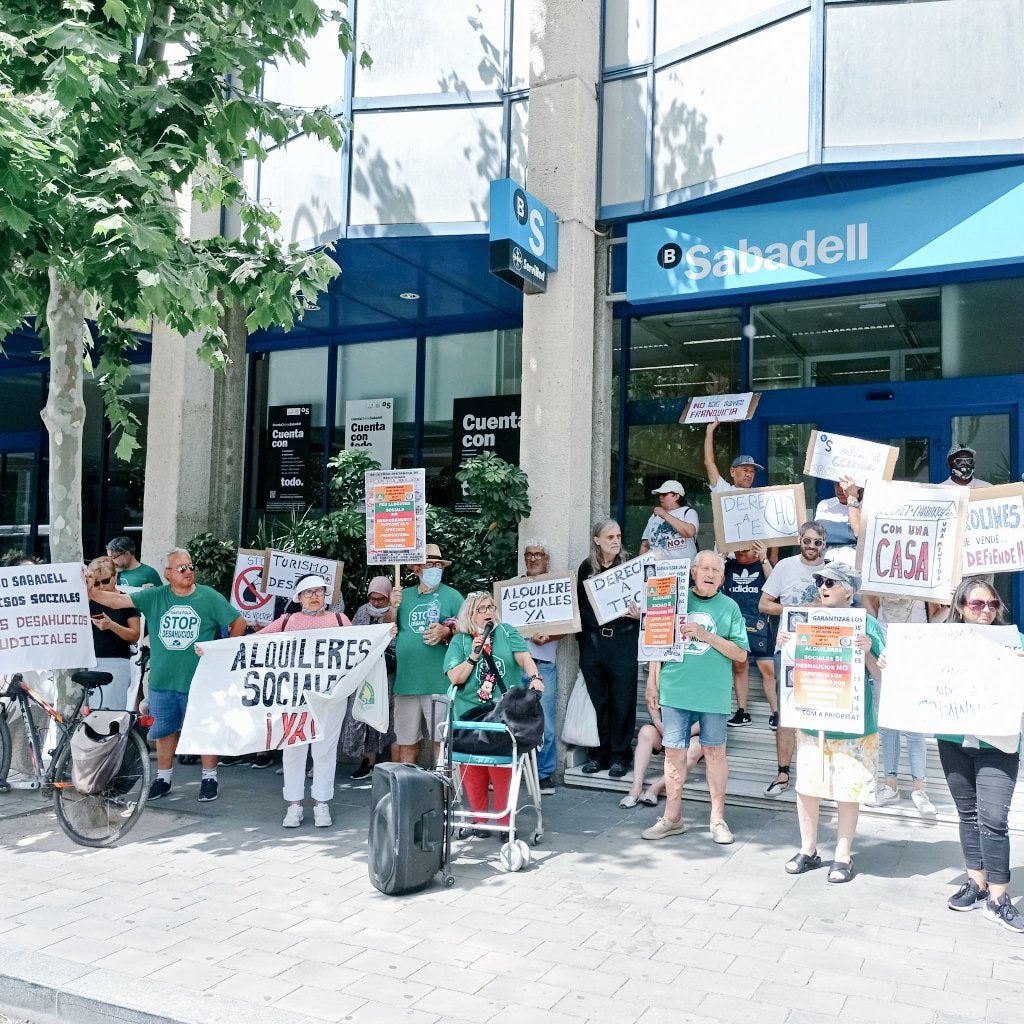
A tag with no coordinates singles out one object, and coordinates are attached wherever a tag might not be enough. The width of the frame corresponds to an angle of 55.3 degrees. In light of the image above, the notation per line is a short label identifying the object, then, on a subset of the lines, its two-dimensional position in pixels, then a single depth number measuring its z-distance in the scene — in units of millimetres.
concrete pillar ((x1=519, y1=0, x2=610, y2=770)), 8945
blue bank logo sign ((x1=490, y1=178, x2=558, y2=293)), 8047
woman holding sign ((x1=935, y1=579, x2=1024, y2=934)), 5242
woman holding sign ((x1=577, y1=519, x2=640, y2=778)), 8219
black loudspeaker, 5520
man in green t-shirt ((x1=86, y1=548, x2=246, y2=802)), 7789
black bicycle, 6621
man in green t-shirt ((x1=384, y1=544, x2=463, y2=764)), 7828
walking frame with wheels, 6109
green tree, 6242
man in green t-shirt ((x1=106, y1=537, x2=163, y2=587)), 9133
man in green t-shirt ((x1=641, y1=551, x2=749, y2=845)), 6648
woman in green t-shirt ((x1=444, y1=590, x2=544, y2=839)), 6656
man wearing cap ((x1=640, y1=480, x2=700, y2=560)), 9211
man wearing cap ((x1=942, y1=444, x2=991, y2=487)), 7578
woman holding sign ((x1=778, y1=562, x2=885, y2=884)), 5852
